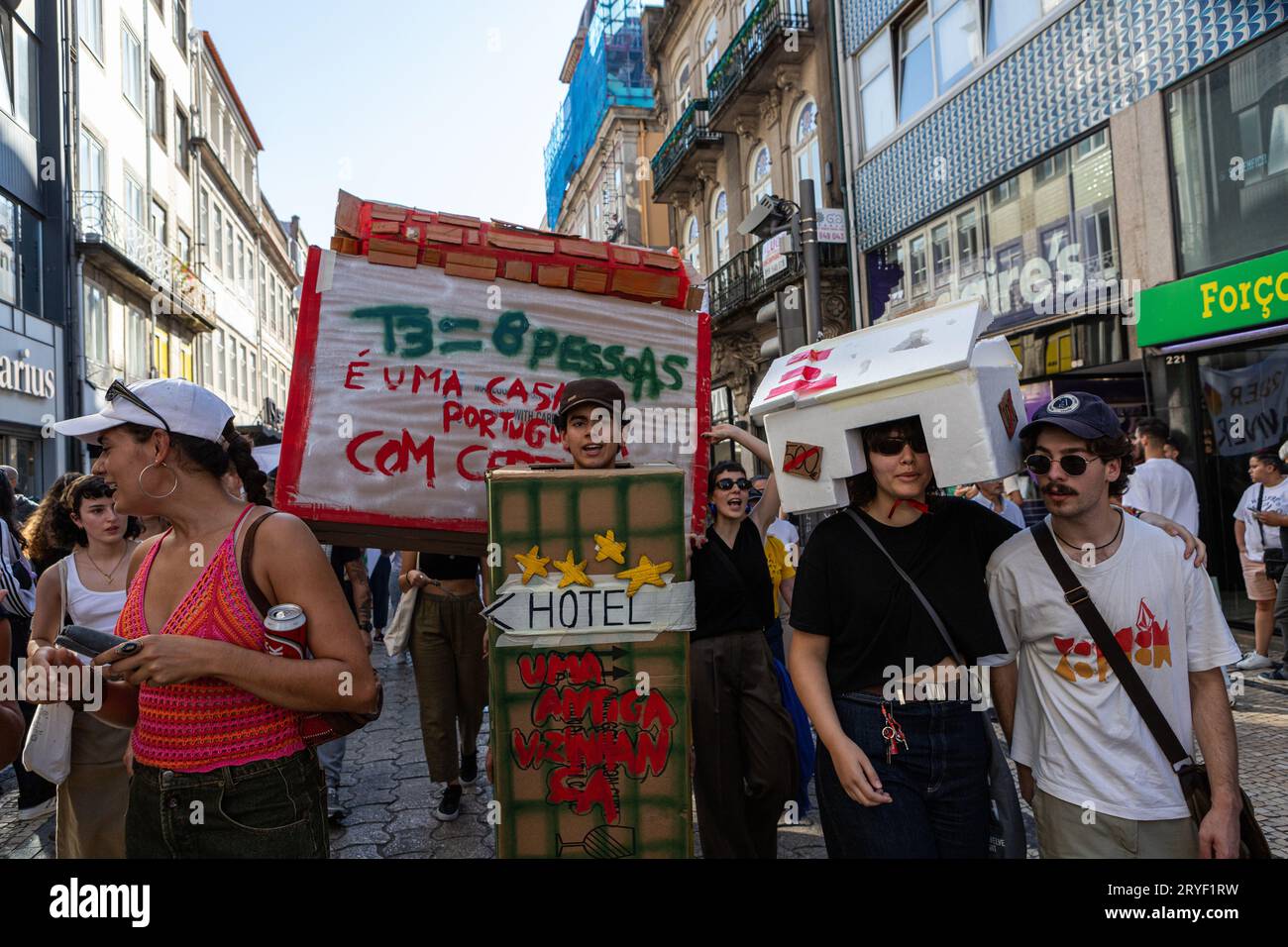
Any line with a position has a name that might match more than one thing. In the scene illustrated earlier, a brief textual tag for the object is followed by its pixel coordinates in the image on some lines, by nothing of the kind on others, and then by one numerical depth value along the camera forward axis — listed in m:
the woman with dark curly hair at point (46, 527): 4.15
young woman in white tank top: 3.28
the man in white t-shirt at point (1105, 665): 2.31
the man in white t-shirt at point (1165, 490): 7.18
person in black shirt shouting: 3.57
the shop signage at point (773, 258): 14.34
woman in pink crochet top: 2.13
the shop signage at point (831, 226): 14.95
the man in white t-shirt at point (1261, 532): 7.24
